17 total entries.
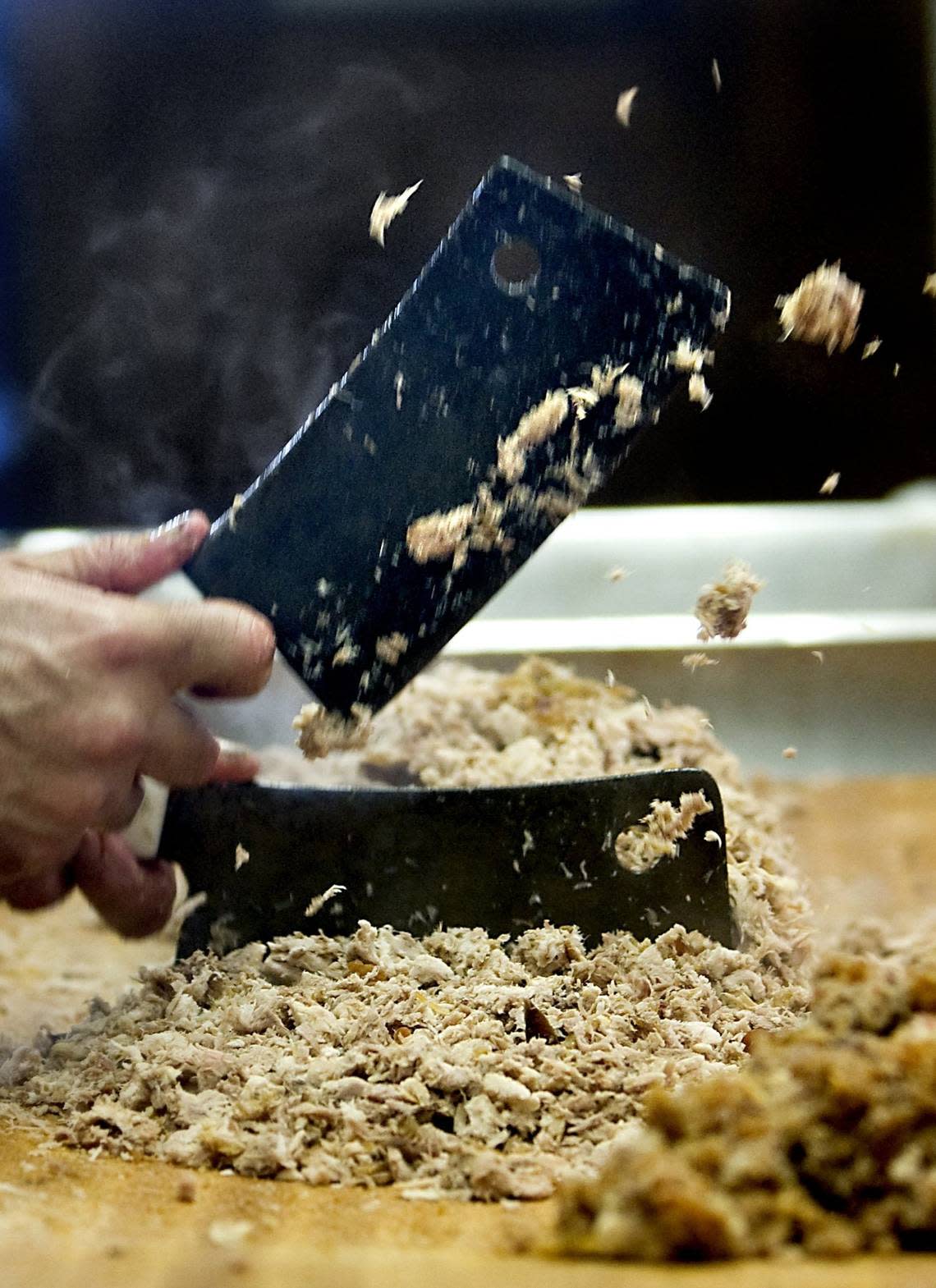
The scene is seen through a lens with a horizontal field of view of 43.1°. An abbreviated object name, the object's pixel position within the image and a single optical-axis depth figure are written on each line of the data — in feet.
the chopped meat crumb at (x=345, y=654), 3.69
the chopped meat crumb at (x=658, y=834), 3.58
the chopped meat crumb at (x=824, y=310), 3.59
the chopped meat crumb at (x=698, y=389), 3.46
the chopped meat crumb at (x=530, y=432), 3.44
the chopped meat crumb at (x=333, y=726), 3.76
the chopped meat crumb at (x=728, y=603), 3.69
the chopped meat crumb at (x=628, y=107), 6.13
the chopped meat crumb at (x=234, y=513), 3.71
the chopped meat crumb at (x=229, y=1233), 2.38
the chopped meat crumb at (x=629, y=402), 3.41
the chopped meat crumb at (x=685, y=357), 3.35
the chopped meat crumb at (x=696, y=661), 3.95
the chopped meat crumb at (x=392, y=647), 3.67
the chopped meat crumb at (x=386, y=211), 4.31
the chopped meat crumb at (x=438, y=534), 3.54
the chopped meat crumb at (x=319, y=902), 3.75
